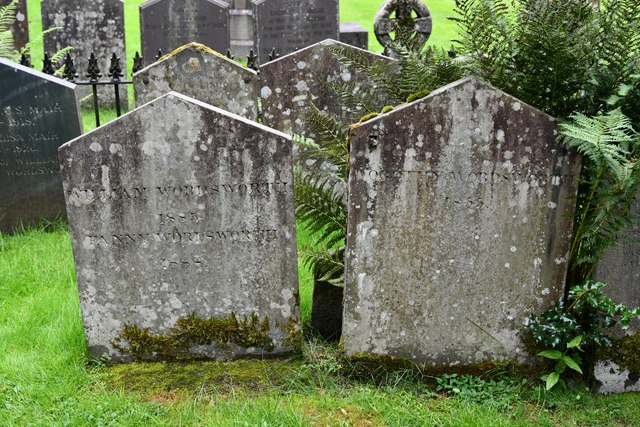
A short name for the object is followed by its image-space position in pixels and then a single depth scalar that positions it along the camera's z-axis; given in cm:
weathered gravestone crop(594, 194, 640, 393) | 439
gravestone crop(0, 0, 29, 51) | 1241
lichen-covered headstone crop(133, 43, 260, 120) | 720
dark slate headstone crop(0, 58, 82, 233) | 666
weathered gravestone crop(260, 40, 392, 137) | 721
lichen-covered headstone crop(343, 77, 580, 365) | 420
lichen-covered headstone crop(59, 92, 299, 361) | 425
